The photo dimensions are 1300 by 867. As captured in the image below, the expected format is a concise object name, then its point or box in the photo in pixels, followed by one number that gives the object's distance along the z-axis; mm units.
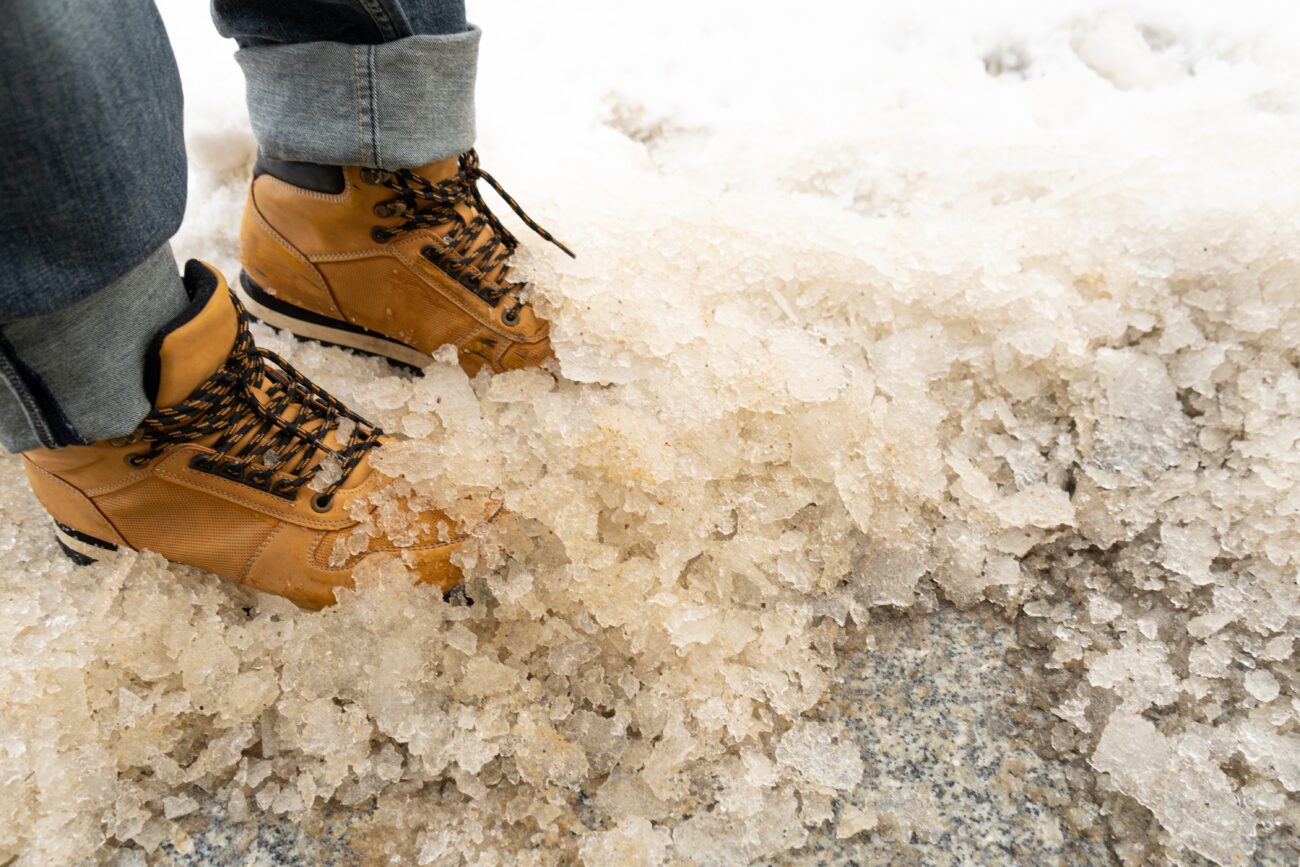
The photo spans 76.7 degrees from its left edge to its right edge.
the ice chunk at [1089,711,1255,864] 1161
